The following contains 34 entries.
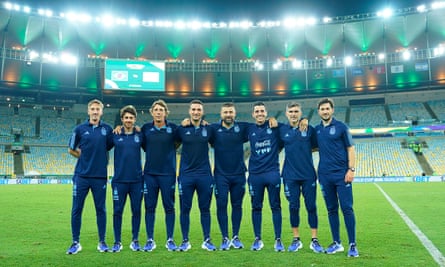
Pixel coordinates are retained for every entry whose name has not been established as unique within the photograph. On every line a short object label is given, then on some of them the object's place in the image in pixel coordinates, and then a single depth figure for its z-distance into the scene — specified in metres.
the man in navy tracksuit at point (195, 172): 6.36
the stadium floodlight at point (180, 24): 41.16
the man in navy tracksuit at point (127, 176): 6.25
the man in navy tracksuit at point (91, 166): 6.18
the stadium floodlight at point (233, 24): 41.72
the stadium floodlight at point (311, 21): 41.04
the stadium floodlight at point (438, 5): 37.81
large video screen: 34.62
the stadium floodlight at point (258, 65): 43.62
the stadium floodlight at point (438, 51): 39.84
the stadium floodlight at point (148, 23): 41.09
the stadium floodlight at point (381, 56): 41.96
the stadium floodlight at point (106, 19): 39.22
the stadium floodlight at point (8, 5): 35.95
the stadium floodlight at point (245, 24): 41.44
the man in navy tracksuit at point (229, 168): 6.43
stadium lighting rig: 37.91
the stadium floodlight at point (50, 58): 39.22
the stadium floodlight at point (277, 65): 43.62
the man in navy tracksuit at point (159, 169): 6.32
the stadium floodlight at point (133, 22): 40.23
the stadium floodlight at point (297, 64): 43.56
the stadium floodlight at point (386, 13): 39.09
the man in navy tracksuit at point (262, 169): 6.35
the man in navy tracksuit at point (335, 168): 5.97
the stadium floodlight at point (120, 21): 39.78
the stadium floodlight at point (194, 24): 41.14
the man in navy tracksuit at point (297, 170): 6.26
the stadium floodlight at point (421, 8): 38.53
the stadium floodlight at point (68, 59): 39.96
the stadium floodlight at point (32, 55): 39.00
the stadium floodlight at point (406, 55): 41.16
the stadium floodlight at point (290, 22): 41.16
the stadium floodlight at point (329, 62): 43.12
